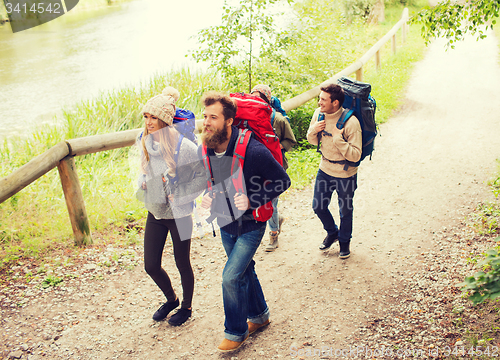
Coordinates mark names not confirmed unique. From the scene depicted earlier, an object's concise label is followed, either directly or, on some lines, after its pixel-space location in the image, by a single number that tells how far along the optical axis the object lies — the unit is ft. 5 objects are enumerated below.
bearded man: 8.45
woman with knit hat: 9.54
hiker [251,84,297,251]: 12.64
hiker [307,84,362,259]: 11.87
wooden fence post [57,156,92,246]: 13.58
